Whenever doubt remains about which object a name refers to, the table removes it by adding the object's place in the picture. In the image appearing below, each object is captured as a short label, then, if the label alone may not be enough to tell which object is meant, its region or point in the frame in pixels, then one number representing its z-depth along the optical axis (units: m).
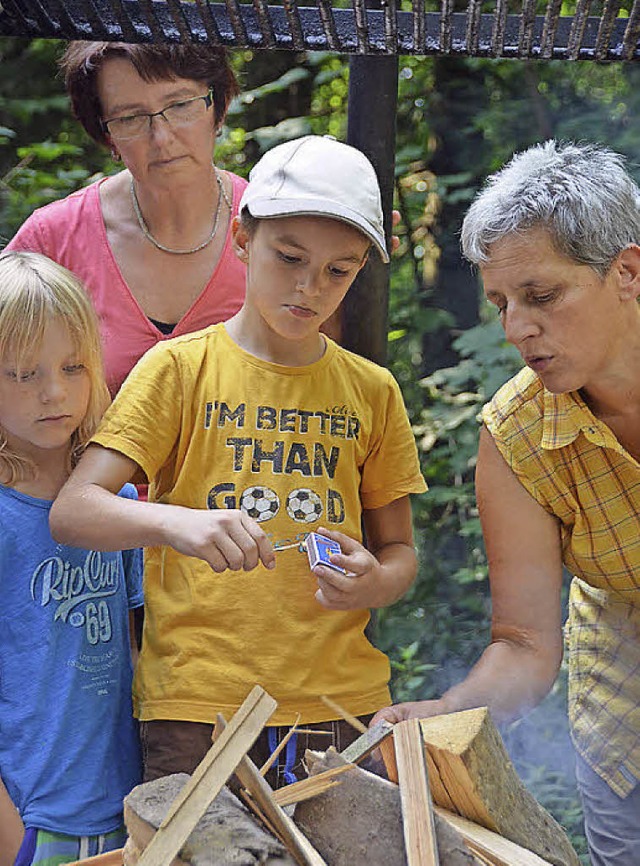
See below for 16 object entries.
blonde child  1.96
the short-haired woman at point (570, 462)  2.04
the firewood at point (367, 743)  1.60
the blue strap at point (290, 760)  2.03
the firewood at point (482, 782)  1.57
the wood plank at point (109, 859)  1.69
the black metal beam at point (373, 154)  2.49
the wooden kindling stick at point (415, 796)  1.43
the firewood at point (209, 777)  1.39
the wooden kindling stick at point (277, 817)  1.47
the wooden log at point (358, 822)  1.48
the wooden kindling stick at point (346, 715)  1.79
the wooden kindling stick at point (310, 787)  1.54
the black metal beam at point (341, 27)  1.87
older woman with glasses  2.42
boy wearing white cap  2.03
